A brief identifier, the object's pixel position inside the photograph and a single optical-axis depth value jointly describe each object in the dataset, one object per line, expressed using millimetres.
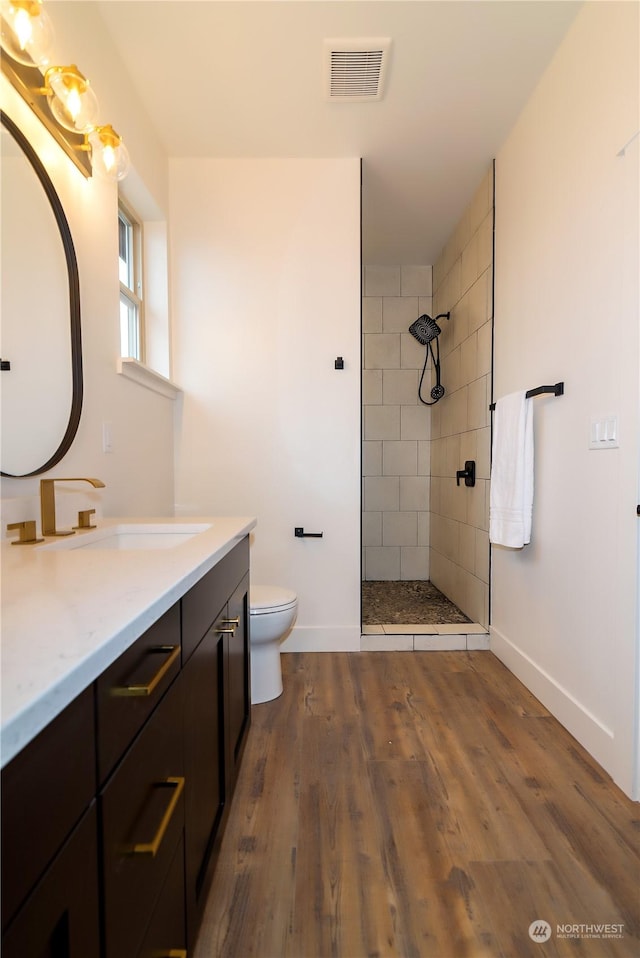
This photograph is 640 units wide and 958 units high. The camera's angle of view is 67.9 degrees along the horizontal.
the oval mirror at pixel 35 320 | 1186
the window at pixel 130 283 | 2303
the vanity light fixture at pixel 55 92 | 1136
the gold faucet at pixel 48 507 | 1239
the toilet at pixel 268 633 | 1936
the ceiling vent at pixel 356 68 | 1831
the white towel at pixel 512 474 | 2053
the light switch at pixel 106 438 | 1749
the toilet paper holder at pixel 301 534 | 2588
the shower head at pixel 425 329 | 3512
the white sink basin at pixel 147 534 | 1467
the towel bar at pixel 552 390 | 1853
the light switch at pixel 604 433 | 1519
